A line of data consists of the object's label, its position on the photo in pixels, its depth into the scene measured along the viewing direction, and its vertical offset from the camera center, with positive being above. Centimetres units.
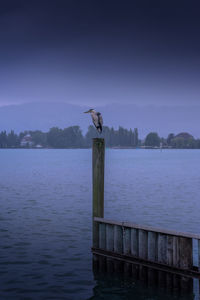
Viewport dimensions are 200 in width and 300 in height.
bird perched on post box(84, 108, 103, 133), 1408 +102
